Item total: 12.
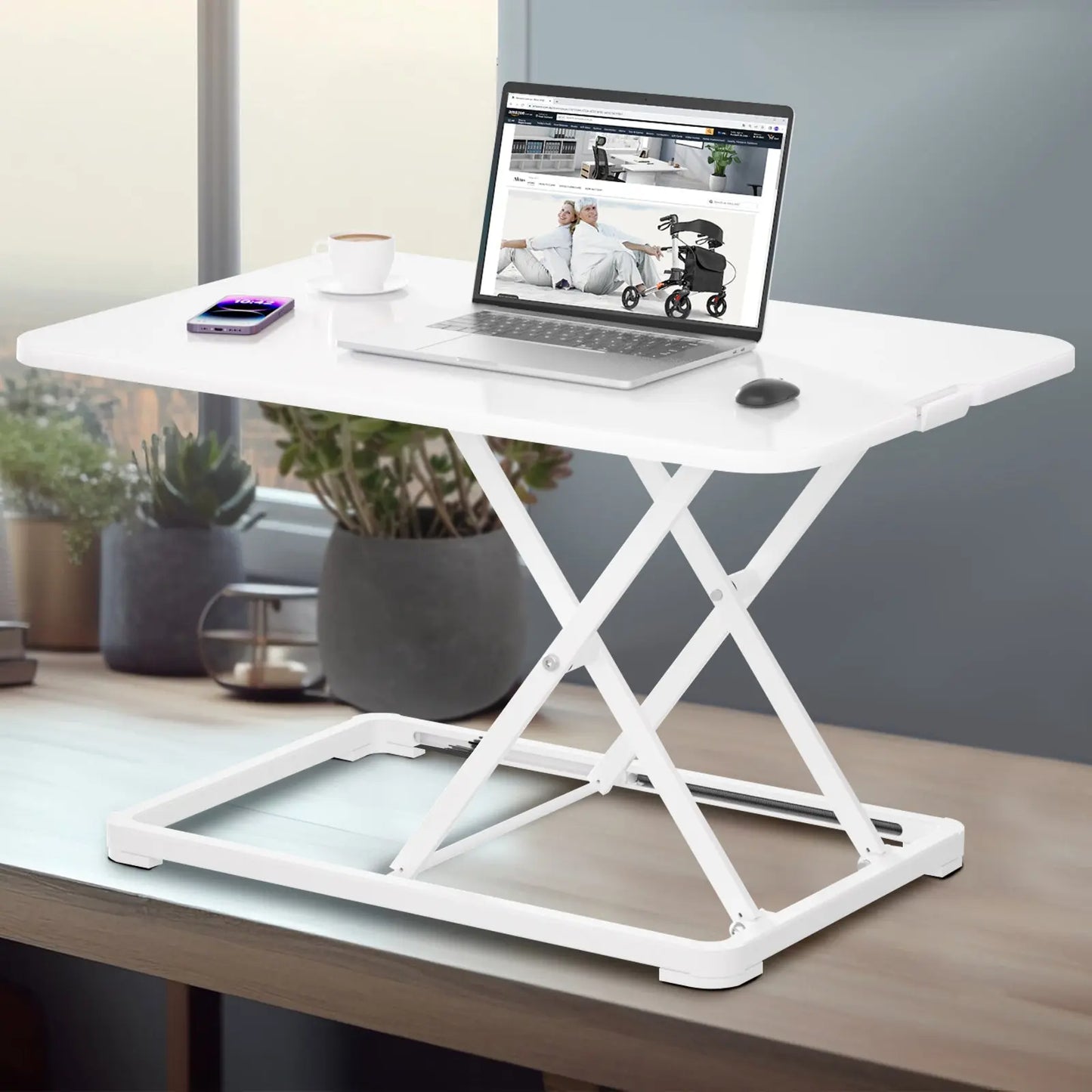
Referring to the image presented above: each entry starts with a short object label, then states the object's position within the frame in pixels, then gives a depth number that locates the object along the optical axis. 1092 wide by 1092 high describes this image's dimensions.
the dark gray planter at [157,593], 4.90
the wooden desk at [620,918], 2.92
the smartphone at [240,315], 3.23
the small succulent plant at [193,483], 4.93
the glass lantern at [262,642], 4.72
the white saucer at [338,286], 3.56
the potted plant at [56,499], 4.95
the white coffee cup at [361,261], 3.53
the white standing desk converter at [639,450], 2.75
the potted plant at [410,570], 4.38
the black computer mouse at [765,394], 2.80
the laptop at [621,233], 3.20
